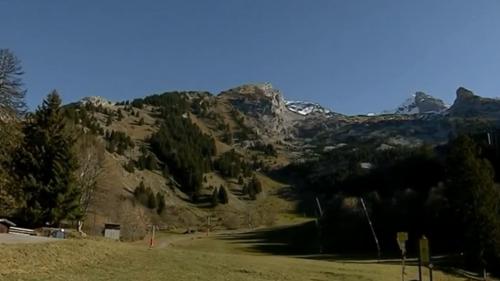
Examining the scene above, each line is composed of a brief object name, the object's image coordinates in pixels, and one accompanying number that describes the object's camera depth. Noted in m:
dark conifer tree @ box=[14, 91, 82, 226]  49.66
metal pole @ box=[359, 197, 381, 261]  82.31
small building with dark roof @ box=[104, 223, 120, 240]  60.71
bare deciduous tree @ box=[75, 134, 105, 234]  62.31
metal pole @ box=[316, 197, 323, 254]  85.36
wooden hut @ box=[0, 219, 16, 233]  39.44
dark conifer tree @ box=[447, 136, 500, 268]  48.97
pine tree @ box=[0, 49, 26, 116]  40.59
